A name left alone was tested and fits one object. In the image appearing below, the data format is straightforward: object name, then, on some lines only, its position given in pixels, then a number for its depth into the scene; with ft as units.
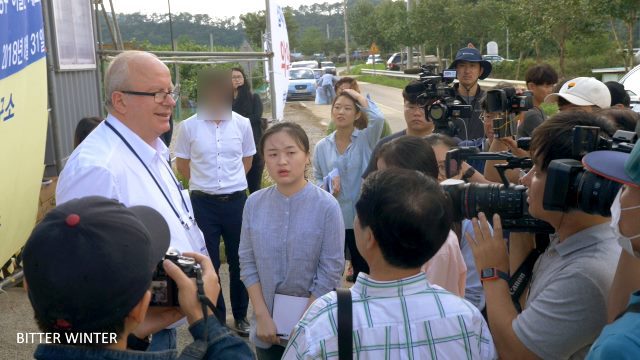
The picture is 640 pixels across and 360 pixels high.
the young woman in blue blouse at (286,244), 10.82
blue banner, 14.57
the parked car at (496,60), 120.47
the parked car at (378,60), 245.24
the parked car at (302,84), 100.37
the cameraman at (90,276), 4.83
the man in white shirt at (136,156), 8.59
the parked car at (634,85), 24.92
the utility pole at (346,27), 198.39
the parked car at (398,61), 181.06
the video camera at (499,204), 7.86
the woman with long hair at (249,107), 22.88
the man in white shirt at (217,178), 16.98
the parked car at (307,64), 121.02
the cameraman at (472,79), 17.49
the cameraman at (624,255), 4.67
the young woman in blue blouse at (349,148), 16.14
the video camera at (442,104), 14.99
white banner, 27.32
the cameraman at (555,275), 6.66
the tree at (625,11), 67.62
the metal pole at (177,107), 38.83
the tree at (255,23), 145.79
